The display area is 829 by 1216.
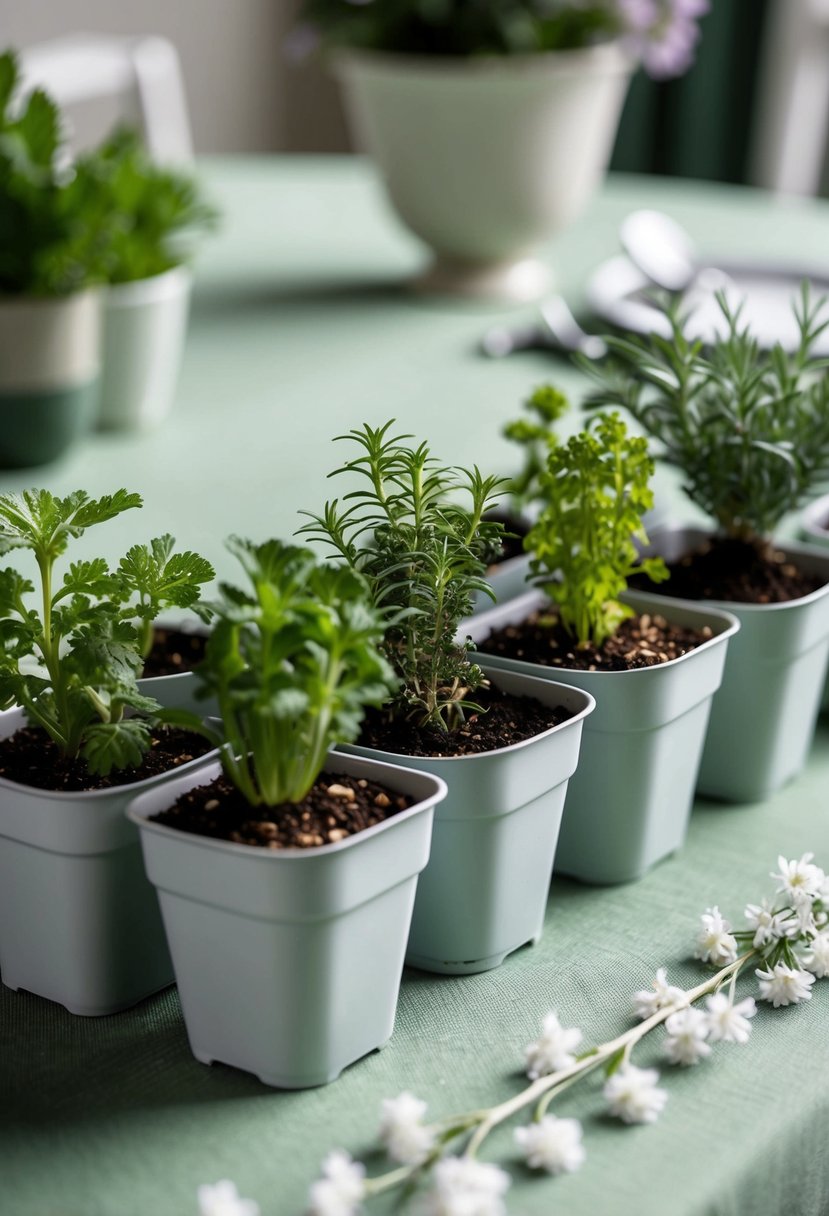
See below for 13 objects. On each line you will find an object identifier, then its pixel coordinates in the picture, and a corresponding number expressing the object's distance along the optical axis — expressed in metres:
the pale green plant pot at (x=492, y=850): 0.70
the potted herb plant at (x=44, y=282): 1.17
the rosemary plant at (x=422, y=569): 0.72
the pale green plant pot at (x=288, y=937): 0.61
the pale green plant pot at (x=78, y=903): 0.66
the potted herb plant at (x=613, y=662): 0.80
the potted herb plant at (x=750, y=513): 0.90
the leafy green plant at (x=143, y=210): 1.35
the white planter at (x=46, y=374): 1.23
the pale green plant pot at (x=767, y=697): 0.89
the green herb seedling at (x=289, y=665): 0.61
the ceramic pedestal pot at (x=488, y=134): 1.55
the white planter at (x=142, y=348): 1.37
